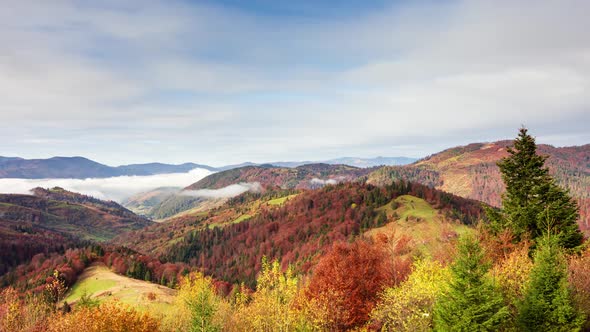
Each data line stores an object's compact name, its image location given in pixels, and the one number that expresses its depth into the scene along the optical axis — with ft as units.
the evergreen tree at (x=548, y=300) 119.85
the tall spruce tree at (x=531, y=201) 168.96
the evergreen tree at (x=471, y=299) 115.34
